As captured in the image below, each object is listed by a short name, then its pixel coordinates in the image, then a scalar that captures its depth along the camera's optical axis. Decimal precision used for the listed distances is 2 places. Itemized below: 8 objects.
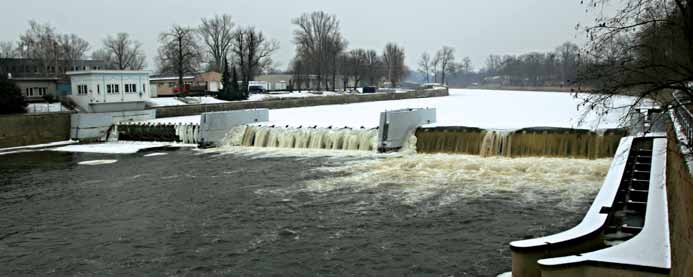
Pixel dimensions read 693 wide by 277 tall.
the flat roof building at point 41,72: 45.34
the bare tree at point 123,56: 91.44
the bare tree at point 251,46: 74.56
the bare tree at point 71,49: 78.31
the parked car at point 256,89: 69.62
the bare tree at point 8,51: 93.75
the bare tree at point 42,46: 72.54
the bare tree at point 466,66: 179.38
